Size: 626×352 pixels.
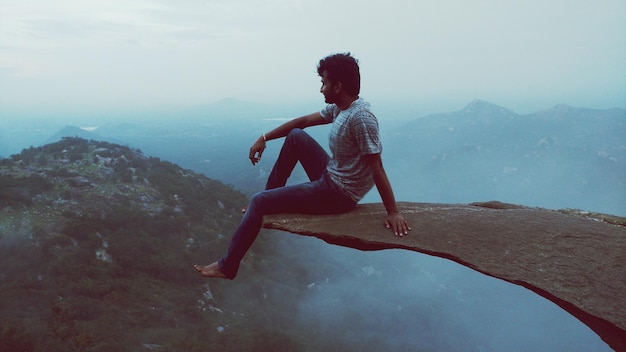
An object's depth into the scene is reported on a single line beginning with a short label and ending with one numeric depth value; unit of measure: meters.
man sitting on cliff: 4.75
